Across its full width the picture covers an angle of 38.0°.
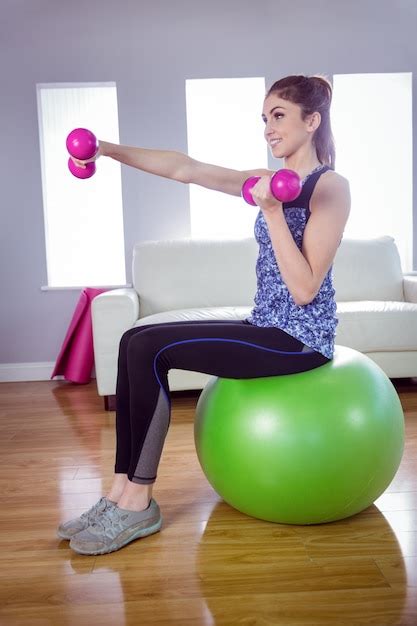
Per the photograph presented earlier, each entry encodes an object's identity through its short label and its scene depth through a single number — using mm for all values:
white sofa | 3023
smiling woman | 1530
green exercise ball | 1523
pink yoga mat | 3650
